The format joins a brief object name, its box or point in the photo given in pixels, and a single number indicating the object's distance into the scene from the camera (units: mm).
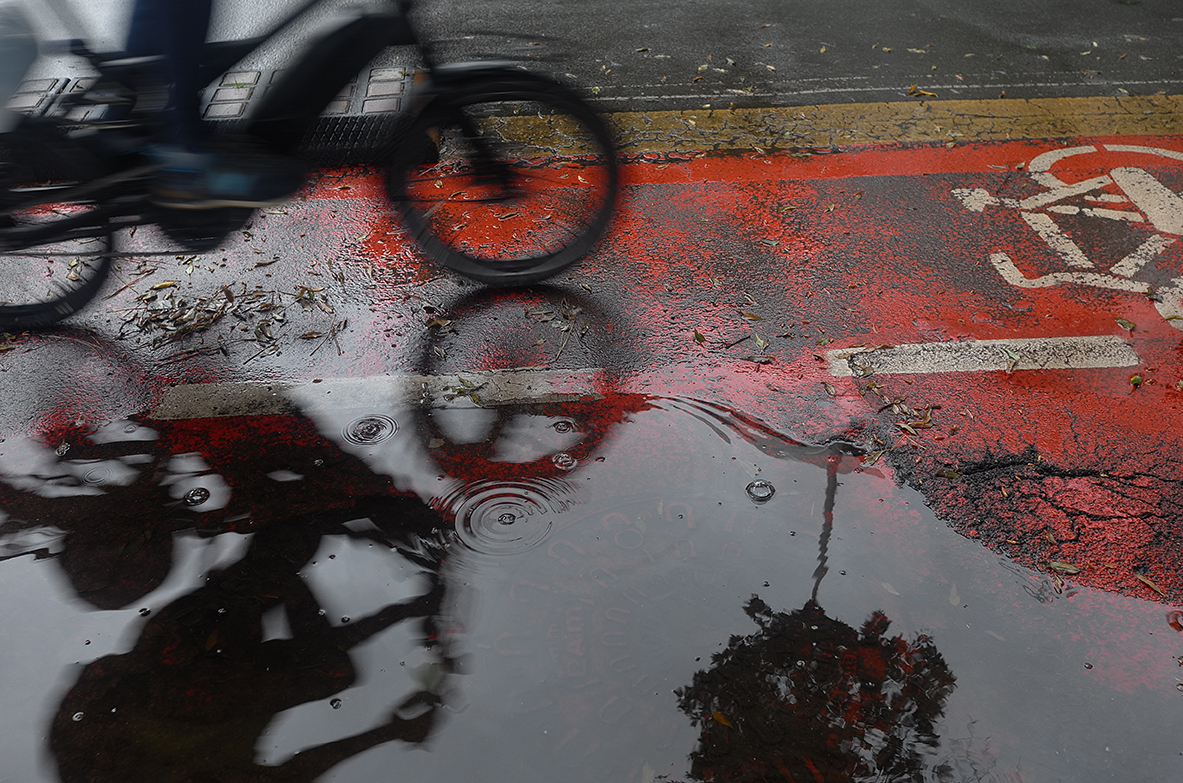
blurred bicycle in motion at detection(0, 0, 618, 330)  3420
